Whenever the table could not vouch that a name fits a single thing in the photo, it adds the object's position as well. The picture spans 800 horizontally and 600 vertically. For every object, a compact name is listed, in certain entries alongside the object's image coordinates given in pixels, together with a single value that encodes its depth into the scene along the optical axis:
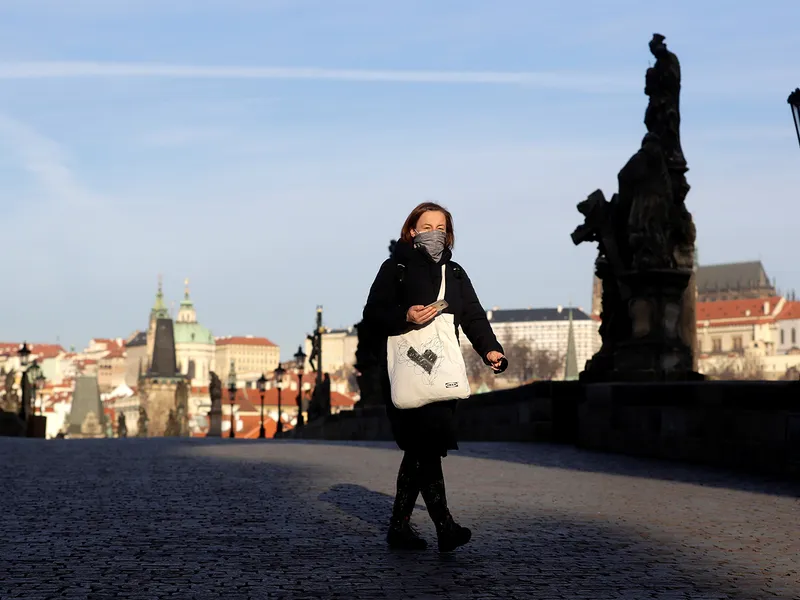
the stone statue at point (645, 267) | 16.58
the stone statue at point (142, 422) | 134.75
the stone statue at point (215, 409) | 60.12
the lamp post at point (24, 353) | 47.05
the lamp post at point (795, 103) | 10.78
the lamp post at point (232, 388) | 65.54
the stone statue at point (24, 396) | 37.87
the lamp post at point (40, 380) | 60.32
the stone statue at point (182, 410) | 113.00
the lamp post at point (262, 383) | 57.45
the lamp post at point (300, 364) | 50.66
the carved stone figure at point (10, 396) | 62.20
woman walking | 6.51
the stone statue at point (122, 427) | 134.12
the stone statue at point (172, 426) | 112.56
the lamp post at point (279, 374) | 54.42
